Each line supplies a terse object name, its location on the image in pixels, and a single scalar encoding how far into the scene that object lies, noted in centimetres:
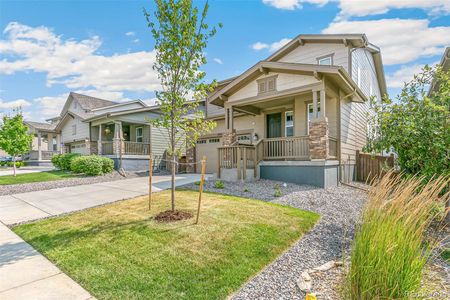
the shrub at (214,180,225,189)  898
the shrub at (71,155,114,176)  1419
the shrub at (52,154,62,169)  1797
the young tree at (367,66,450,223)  484
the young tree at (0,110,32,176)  1491
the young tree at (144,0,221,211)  492
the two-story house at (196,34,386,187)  958
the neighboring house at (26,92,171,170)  1738
